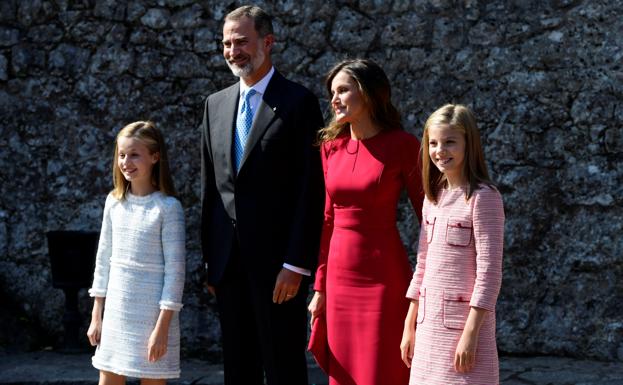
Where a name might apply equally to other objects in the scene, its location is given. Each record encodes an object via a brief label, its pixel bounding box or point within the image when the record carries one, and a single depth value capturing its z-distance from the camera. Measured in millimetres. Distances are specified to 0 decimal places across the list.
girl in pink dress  6344
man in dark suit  7387
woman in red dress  7004
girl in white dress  7848
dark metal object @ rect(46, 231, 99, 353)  11773
